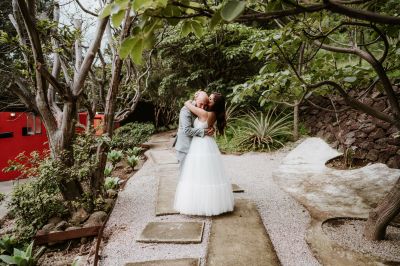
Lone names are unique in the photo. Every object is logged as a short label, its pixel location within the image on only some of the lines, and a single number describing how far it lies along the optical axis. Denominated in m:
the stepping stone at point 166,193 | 4.12
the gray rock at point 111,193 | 4.93
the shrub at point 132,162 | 6.97
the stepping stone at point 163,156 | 7.48
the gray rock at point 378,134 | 6.29
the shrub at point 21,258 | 2.91
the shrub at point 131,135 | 9.34
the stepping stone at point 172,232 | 3.23
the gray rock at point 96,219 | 3.79
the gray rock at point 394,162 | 5.56
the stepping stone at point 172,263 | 2.77
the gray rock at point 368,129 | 6.66
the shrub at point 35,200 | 3.59
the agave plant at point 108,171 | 5.81
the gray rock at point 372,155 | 6.10
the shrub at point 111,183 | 5.19
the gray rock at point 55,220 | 3.73
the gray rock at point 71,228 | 3.60
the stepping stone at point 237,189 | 5.04
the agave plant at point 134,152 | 8.25
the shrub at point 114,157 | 6.96
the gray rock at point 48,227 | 3.59
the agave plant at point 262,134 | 8.59
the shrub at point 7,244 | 3.38
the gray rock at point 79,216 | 3.83
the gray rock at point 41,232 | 3.52
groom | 4.11
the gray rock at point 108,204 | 4.24
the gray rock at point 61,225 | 3.62
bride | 3.84
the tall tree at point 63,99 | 3.69
